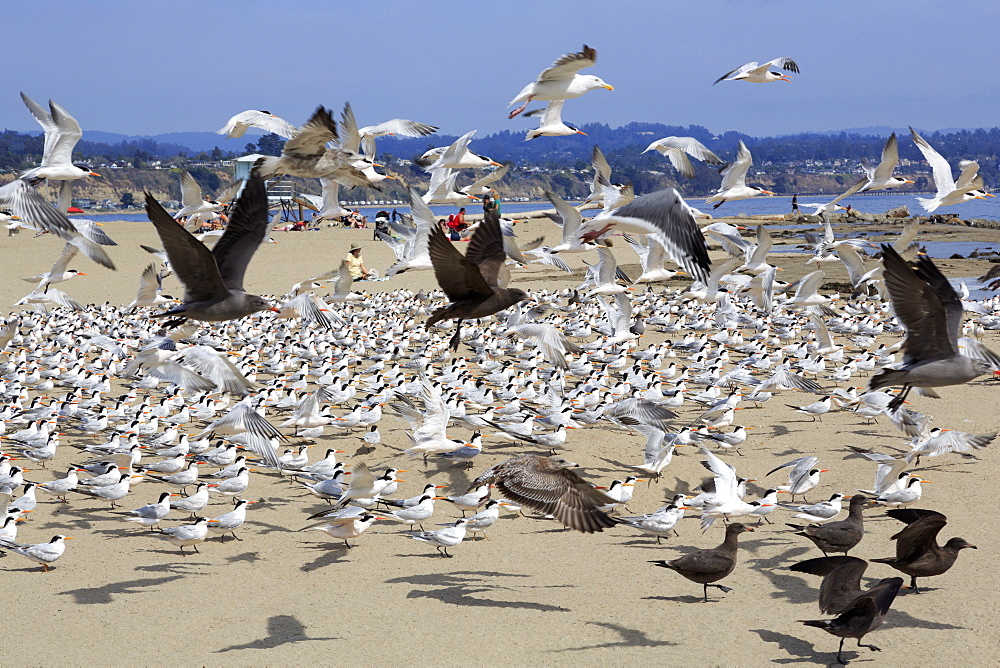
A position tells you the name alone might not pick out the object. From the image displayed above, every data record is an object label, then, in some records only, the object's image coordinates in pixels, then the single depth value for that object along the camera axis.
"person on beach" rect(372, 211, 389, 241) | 34.66
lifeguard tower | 37.59
